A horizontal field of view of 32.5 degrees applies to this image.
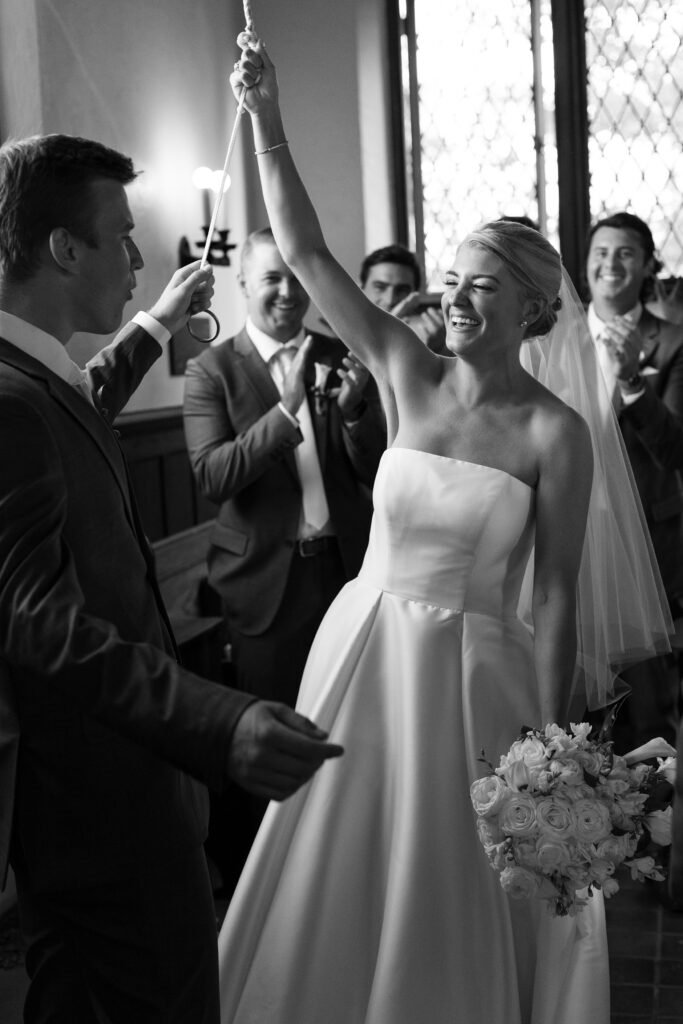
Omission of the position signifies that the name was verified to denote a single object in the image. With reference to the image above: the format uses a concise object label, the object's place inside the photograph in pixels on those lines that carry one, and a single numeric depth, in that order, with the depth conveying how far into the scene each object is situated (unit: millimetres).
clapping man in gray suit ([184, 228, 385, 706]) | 3332
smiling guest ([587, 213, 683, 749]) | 3553
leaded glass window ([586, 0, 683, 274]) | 6582
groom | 1557
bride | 2264
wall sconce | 5449
